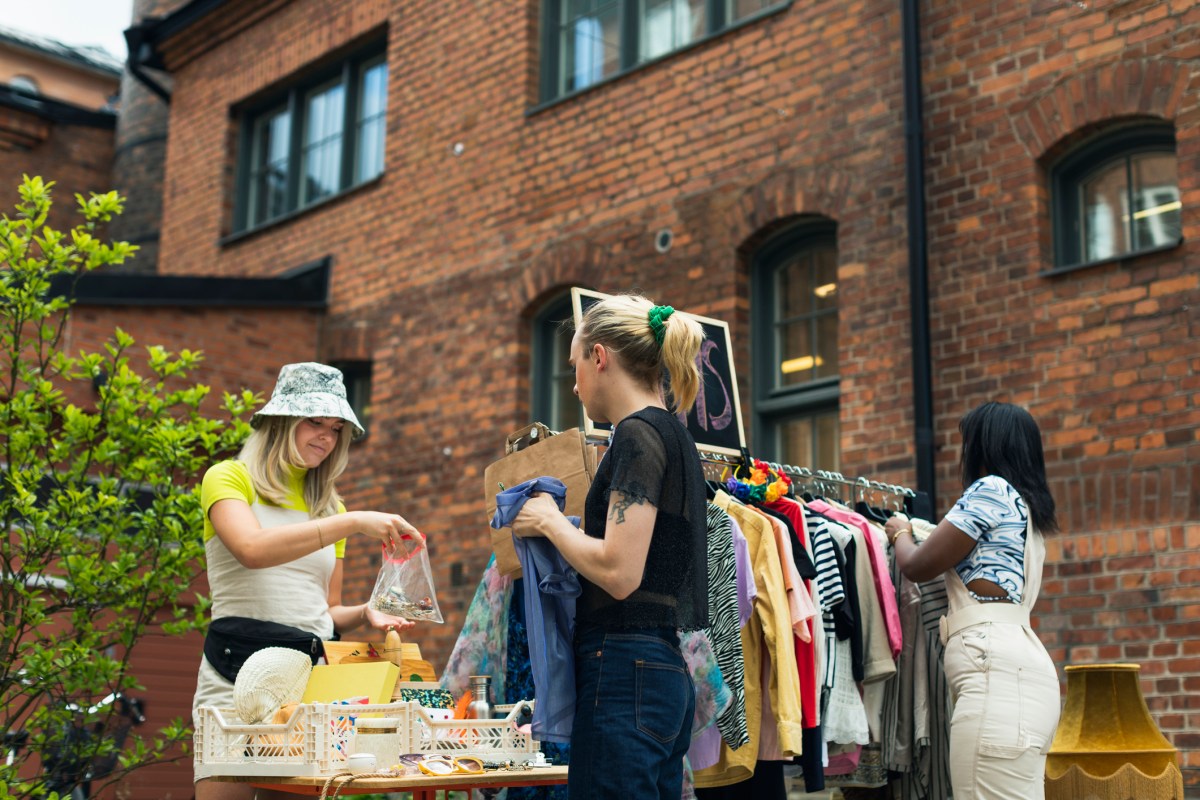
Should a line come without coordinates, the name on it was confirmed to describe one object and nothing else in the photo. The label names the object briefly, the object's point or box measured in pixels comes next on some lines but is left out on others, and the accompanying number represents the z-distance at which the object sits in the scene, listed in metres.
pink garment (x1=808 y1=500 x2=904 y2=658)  5.79
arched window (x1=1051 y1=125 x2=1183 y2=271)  8.06
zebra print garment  4.97
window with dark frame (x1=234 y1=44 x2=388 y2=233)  13.95
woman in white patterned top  4.78
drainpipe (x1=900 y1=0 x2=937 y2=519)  8.48
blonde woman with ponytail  3.21
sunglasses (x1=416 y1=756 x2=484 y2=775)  3.65
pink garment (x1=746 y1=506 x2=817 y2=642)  5.45
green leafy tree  5.40
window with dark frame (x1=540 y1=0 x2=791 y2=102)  10.62
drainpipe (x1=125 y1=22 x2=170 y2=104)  16.61
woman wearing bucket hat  4.11
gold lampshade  5.64
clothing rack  6.00
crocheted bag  3.75
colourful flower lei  5.73
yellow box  3.86
